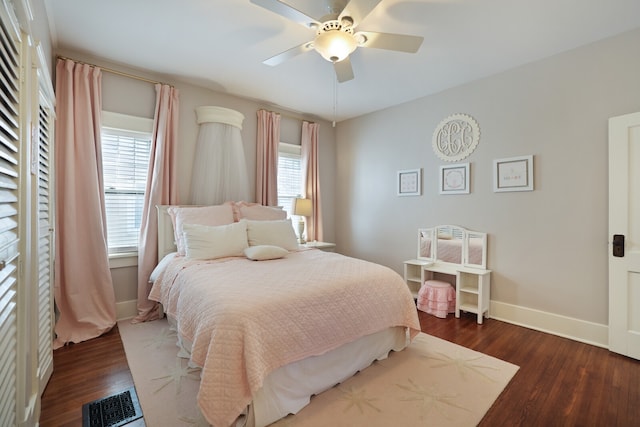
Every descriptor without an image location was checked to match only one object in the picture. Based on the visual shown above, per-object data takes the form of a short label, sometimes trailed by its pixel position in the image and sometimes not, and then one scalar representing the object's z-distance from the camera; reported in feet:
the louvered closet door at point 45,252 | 5.95
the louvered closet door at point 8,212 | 3.26
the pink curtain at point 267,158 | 12.84
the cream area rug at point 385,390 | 5.38
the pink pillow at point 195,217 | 9.45
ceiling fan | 5.78
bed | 4.74
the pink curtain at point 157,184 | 9.82
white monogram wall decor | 10.84
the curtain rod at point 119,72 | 8.90
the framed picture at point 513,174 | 9.54
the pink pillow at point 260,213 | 10.97
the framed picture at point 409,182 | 12.46
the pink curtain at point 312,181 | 14.61
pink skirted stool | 10.57
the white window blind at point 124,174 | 9.73
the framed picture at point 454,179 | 11.05
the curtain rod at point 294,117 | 13.80
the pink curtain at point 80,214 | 8.48
